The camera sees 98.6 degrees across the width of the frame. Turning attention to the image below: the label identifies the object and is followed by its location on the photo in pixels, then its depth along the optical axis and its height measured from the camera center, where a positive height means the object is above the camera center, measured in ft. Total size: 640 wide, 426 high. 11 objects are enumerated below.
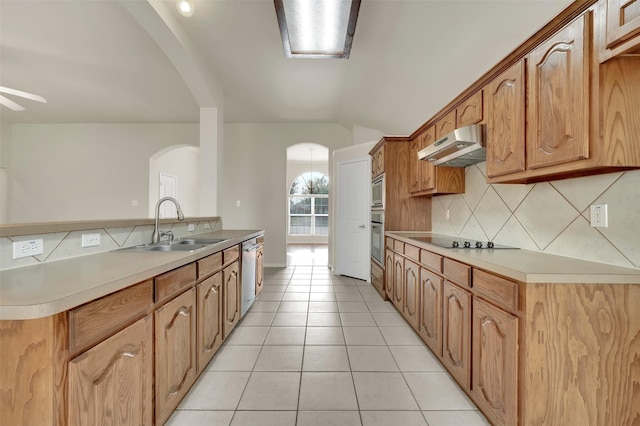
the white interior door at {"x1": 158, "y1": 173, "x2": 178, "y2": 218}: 22.41 +2.05
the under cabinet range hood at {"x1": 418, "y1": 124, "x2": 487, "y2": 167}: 6.31 +1.76
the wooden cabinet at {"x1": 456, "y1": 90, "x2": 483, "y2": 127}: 6.49 +2.65
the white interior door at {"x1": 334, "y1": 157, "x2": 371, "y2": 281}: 14.42 -0.20
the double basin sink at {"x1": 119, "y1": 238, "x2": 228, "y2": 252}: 6.30 -0.77
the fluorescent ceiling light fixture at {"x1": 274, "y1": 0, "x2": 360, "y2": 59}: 6.84 +5.25
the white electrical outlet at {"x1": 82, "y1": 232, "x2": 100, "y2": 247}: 5.08 -0.48
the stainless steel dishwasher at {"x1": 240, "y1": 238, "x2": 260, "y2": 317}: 9.10 -2.07
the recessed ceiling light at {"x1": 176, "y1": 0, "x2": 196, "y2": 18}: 8.00 +6.17
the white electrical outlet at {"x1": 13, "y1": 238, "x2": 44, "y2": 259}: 3.99 -0.52
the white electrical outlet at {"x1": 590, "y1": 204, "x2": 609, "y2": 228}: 4.54 +0.02
